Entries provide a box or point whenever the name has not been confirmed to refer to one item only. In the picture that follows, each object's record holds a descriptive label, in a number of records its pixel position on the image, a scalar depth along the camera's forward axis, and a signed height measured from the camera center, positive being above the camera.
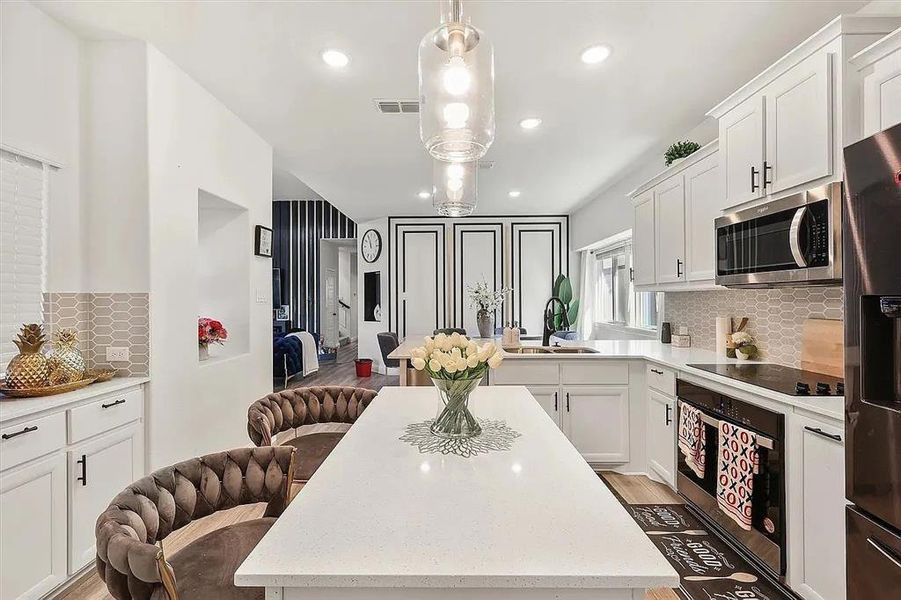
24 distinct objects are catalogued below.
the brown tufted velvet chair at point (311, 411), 2.05 -0.50
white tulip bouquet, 1.50 -0.21
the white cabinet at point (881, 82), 1.67 +0.79
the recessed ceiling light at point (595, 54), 2.59 +1.35
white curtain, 7.32 +0.05
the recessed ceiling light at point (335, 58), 2.64 +1.36
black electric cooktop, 2.02 -0.38
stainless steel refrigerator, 1.35 -0.19
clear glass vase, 1.53 -0.38
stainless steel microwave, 1.95 +0.27
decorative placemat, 1.45 -0.45
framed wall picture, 3.96 +0.51
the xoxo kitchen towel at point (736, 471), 2.15 -0.80
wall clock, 8.16 +0.96
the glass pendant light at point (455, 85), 1.42 +0.66
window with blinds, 2.28 +0.29
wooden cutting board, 2.37 -0.24
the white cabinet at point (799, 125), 1.98 +0.77
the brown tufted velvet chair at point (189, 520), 0.85 -0.50
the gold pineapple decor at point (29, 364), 2.04 -0.26
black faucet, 4.87 -0.30
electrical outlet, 2.63 -0.28
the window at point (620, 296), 5.27 +0.05
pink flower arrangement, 3.31 -0.21
